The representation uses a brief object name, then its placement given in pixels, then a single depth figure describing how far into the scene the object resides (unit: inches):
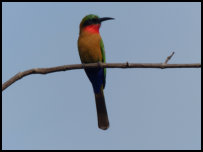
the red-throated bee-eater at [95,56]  464.1
